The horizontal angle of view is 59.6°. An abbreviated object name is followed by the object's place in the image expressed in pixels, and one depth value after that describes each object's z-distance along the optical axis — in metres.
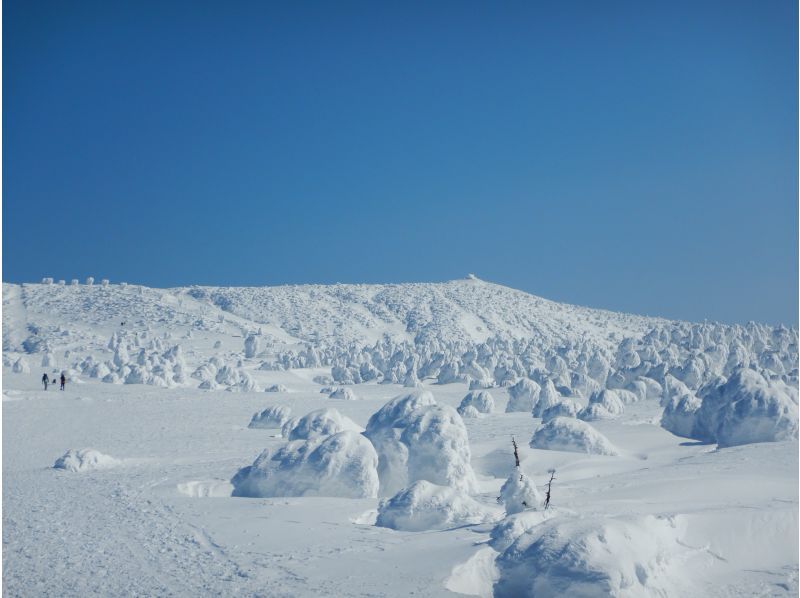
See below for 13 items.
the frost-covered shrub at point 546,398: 29.18
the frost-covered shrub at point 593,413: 24.44
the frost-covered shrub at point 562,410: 25.19
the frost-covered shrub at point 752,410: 15.96
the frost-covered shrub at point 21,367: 43.30
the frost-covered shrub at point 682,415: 19.33
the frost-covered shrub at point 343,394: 36.48
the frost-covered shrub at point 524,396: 32.06
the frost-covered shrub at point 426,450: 12.85
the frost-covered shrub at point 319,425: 15.64
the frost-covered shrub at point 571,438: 16.62
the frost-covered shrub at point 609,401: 26.84
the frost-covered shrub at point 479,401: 30.20
